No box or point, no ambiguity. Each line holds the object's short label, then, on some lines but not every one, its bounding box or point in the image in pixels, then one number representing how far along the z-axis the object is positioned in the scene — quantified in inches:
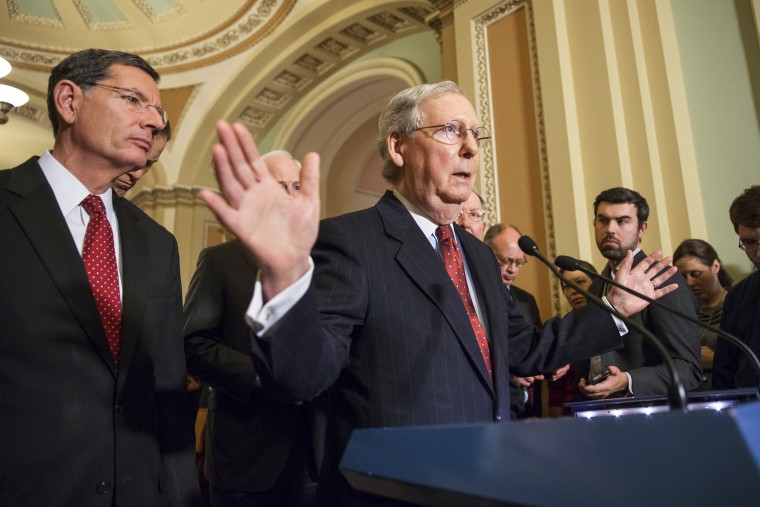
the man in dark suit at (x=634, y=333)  82.4
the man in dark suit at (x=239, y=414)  72.9
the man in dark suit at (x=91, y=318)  45.9
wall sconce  217.8
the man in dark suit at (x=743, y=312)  82.7
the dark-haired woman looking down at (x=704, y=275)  118.1
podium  19.5
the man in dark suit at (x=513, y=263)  122.1
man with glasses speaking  37.6
